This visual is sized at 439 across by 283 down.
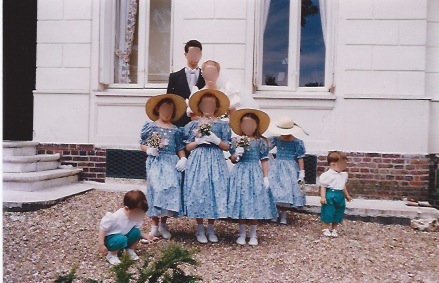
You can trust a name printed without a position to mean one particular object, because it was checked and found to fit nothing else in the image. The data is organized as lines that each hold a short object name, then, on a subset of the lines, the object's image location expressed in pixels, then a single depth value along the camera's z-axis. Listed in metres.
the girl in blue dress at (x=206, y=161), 3.78
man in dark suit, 4.26
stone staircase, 4.30
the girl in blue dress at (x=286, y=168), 4.58
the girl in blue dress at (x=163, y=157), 3.79
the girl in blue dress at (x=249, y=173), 3.83
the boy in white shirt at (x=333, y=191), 4.19
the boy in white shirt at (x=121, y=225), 3.20
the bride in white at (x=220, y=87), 3.92
